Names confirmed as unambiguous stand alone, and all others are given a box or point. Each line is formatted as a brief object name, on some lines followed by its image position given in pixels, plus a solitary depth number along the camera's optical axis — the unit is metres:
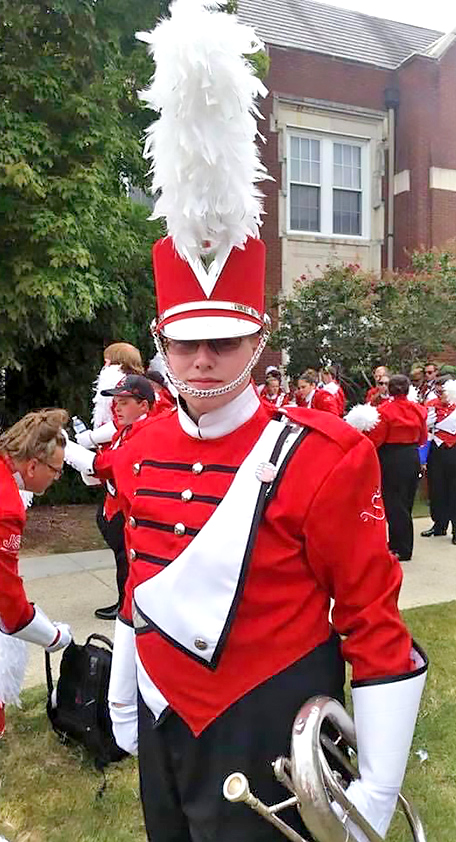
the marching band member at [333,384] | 9.85
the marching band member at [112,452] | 3.82
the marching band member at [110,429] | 4.60
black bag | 3.28
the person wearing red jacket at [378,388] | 8.99
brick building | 14.41
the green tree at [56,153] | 6.25
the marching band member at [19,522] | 2.64
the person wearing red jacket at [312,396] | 9.28
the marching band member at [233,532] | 1.49
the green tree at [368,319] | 11.47
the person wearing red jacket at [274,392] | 10.82
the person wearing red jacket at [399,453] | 6.98
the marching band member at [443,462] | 7.93
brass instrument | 1.33
